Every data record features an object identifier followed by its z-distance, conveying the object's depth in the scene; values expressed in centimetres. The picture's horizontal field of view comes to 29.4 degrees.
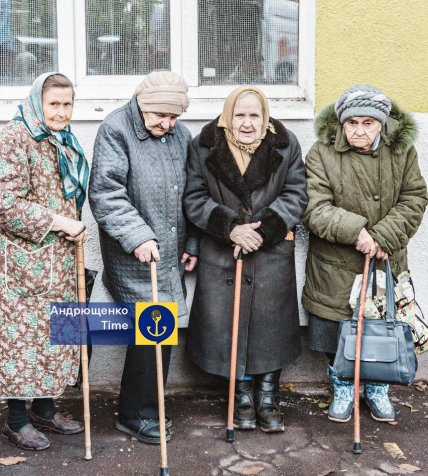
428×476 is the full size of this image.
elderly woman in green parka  444
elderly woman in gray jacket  412
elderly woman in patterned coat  395
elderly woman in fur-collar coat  436
